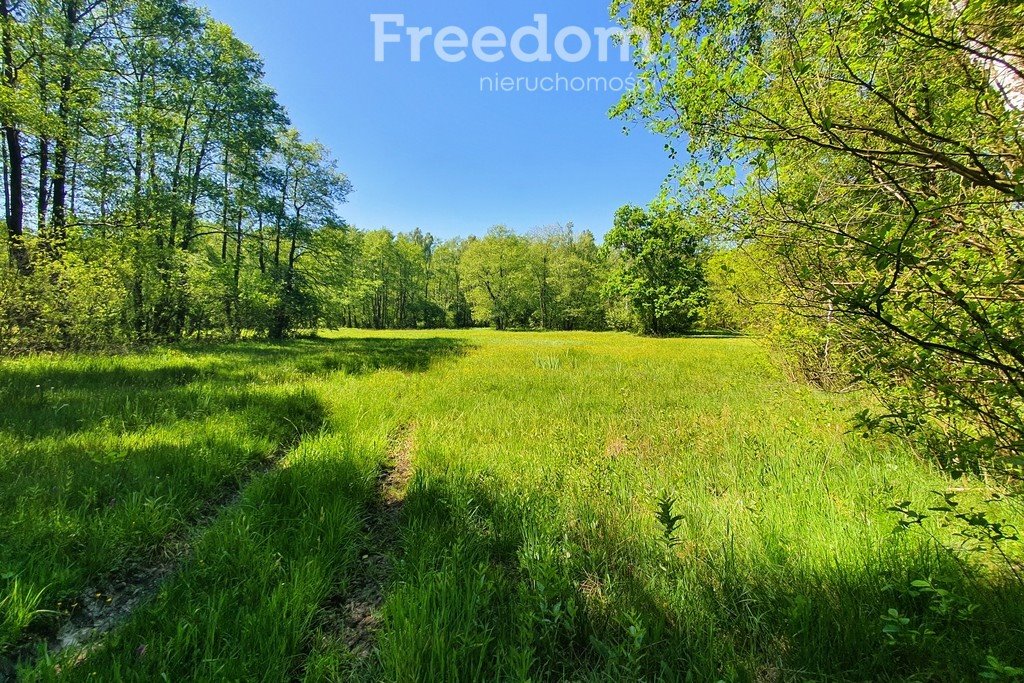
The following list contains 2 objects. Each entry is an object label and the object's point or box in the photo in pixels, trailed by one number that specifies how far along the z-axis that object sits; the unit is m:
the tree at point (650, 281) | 30.70
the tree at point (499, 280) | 54.16
